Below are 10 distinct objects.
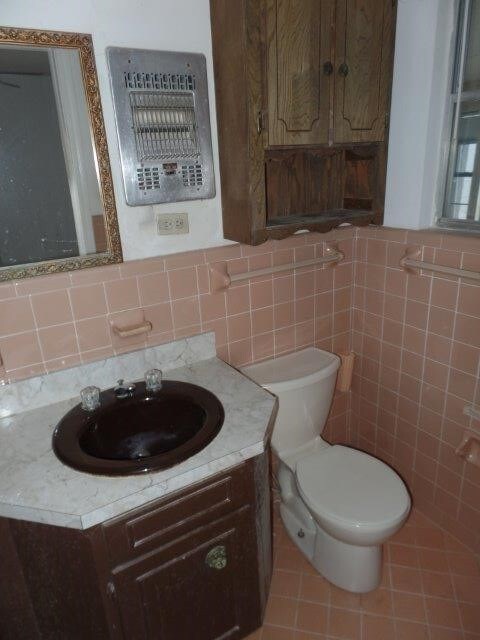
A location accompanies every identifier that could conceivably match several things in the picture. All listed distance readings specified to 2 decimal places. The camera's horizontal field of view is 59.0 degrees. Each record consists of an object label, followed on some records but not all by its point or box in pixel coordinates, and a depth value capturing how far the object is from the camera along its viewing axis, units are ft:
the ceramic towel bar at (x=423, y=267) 4.75
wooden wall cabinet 4.03
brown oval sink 3.98
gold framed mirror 3.70
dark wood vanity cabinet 3.41
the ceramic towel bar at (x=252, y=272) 5.13
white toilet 4.80
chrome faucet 4.53
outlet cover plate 4.65
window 4.69
